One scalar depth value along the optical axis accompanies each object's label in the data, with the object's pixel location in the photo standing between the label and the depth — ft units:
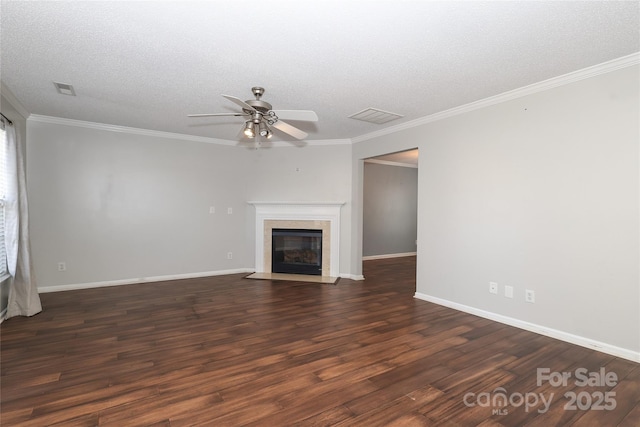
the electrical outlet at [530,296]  10.75
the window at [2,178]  11.73
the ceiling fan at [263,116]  9.39
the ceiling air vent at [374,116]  13.52
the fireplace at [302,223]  19.20
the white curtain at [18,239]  11.70
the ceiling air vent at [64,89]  10.90
